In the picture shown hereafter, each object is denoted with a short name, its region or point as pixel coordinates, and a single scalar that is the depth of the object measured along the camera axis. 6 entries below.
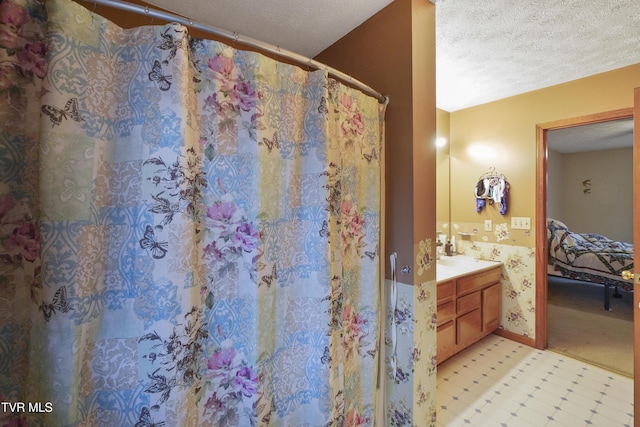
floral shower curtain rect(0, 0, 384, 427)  0.61
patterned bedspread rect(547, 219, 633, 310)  3.12
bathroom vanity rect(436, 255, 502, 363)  1.95
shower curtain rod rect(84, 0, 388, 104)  0.71
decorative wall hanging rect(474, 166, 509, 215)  2.54
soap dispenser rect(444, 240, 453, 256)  2.87
